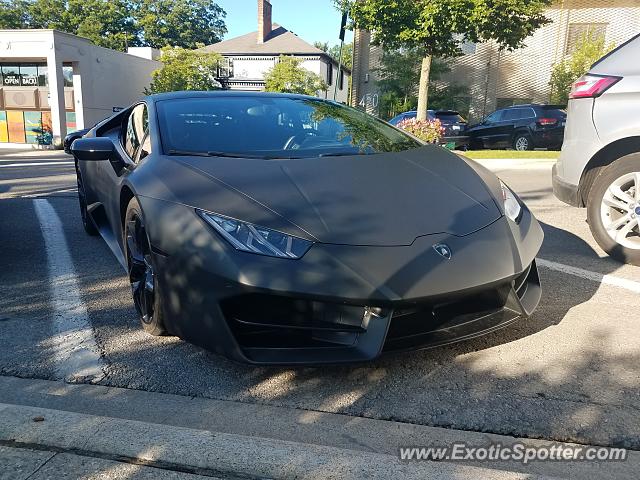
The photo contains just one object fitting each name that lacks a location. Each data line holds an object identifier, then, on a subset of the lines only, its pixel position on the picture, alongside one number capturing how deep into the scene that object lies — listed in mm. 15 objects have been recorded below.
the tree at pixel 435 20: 15891
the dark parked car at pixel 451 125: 17528
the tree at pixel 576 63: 24969
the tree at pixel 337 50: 64425
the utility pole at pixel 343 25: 18388
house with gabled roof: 43625
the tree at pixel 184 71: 31562
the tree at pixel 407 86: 27297
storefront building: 26141
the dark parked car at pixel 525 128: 16203
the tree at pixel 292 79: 32781
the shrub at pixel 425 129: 13422
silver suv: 3984
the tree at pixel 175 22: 65688
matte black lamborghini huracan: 2236
